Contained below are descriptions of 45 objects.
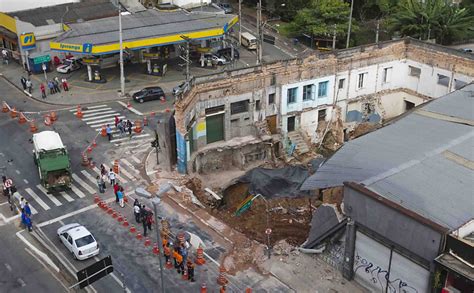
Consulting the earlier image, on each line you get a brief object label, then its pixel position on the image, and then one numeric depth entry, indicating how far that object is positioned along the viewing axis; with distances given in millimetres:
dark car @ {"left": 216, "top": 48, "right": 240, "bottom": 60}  78031
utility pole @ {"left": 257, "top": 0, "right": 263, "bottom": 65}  70162
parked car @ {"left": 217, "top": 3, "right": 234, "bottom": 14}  93512
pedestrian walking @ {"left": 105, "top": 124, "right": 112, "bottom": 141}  55344
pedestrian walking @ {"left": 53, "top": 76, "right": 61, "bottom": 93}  66812
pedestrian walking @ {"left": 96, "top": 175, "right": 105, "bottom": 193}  47000
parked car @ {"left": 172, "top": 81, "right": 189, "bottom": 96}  47631
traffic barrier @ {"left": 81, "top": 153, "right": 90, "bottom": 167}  51188
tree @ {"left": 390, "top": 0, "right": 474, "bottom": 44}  76562
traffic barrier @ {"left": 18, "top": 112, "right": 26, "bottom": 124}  58844
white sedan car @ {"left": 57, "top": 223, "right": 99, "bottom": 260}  38531
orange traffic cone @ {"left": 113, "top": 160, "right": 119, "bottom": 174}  50031
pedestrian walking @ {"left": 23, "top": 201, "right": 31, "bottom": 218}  42625
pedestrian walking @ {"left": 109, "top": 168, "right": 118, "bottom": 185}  47594
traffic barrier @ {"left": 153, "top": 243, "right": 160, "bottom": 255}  39469
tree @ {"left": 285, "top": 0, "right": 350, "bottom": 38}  79250
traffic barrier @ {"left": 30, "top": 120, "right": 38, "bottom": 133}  56688
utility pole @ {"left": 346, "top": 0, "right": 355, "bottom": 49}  75569
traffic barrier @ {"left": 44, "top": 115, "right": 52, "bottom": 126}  58312
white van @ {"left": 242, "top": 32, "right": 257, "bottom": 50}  81812
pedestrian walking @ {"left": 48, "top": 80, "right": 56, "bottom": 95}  66250
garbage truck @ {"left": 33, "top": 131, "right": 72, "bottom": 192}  46344
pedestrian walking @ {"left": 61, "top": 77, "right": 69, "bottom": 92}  67250
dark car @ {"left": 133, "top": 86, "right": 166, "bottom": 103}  64250
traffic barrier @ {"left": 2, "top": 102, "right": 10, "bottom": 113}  61312
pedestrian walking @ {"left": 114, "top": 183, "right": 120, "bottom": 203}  45375
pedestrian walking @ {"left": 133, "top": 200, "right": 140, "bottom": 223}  42719
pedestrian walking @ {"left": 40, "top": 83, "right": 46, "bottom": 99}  65212
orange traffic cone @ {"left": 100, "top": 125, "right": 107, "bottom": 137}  56250
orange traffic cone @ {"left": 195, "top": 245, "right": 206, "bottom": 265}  38438
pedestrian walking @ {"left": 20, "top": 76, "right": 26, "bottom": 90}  66938
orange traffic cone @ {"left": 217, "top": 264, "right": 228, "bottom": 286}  36469
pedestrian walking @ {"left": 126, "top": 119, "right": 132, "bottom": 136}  56128
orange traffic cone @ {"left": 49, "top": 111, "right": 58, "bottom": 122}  59375
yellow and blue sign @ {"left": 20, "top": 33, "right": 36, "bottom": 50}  71250
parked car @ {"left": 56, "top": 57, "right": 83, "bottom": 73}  71938
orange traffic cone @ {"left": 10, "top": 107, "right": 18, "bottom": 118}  60125
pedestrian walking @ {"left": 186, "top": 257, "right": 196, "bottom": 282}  36562
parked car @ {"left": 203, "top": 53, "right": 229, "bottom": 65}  75625
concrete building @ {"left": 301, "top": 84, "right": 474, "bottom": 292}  30875
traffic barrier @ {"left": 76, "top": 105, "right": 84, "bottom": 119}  60522
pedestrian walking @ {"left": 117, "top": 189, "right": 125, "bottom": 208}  44875
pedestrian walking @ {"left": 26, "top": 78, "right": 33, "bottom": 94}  66812
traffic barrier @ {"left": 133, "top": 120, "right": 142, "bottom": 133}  57219
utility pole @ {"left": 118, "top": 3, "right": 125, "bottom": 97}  64188
